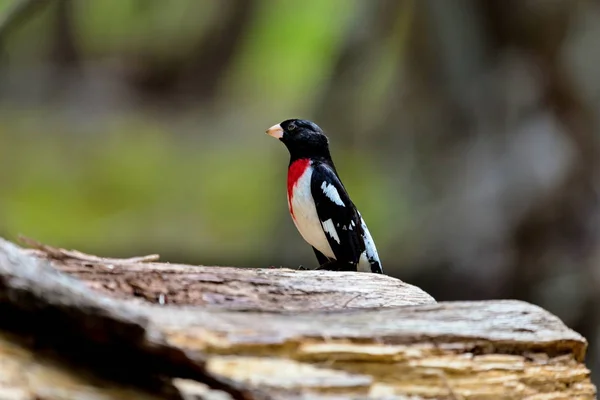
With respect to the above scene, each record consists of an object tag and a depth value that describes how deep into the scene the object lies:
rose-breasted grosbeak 7.36
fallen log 6.63
